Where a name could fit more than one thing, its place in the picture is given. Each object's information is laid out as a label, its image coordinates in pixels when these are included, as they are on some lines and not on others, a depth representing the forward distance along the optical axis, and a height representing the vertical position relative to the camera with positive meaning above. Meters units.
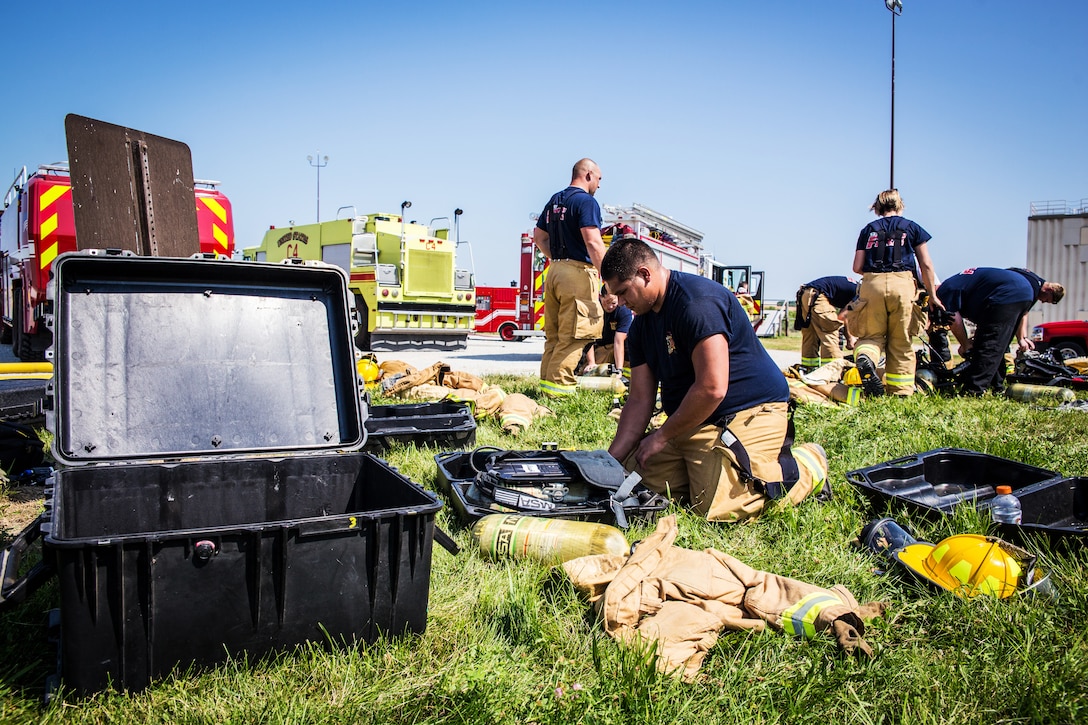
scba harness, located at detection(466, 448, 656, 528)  3.37 -0.70
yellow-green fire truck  14.11 +1.30
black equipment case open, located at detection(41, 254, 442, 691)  1.90 -0.50
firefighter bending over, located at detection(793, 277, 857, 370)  9.88 +0.50
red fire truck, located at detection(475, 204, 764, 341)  17.06 +2.01
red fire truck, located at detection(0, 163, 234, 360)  8.47 +1.31
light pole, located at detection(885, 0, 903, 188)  16.77 +7.92
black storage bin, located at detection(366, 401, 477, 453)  4.79 -0.60
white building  25.22 +3.24
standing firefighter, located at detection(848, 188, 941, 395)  7.20 +0.52
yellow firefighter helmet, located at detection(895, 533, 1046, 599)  2.54 -0.81
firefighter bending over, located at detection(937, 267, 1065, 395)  7.36 +0.38
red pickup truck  13.49 +0.18
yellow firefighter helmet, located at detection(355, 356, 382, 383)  7.77 -0.33
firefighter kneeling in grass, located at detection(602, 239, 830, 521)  3.53 -0.30
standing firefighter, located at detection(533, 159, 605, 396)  6.53 +0.64
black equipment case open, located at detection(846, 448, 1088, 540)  3.42 -0.74
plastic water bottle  3.24 -0.74
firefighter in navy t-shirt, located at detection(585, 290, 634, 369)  6.98 +0.07
